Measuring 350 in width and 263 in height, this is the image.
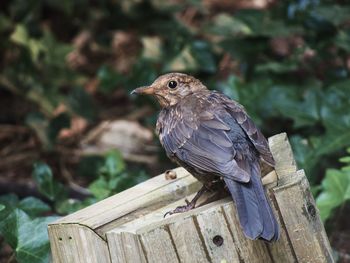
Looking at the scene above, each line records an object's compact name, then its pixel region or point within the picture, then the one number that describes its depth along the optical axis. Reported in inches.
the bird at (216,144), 254.1
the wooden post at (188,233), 250.7
